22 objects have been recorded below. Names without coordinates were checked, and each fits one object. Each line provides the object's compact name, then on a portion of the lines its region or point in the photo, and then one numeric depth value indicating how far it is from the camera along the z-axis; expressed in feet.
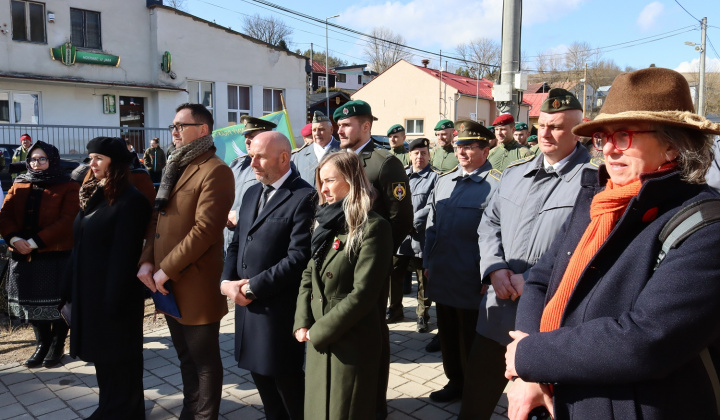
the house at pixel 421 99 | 122.62
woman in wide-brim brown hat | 4.65
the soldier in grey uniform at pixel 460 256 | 12.94
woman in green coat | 9.05
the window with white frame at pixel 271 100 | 80.89
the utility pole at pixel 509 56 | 25.34
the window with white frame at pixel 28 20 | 59.06
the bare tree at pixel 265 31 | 193.50
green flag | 26.94
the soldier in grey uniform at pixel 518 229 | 9.70
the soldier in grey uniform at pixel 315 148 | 17.94
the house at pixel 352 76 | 199.21
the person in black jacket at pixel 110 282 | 11.55
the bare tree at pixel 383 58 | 201.57
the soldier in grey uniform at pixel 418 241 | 18.85
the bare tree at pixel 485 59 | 178.81
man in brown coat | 10.99
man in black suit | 10.36
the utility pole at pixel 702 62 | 97.37
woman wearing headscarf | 15.56
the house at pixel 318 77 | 183.62
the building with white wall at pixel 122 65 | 59.52
